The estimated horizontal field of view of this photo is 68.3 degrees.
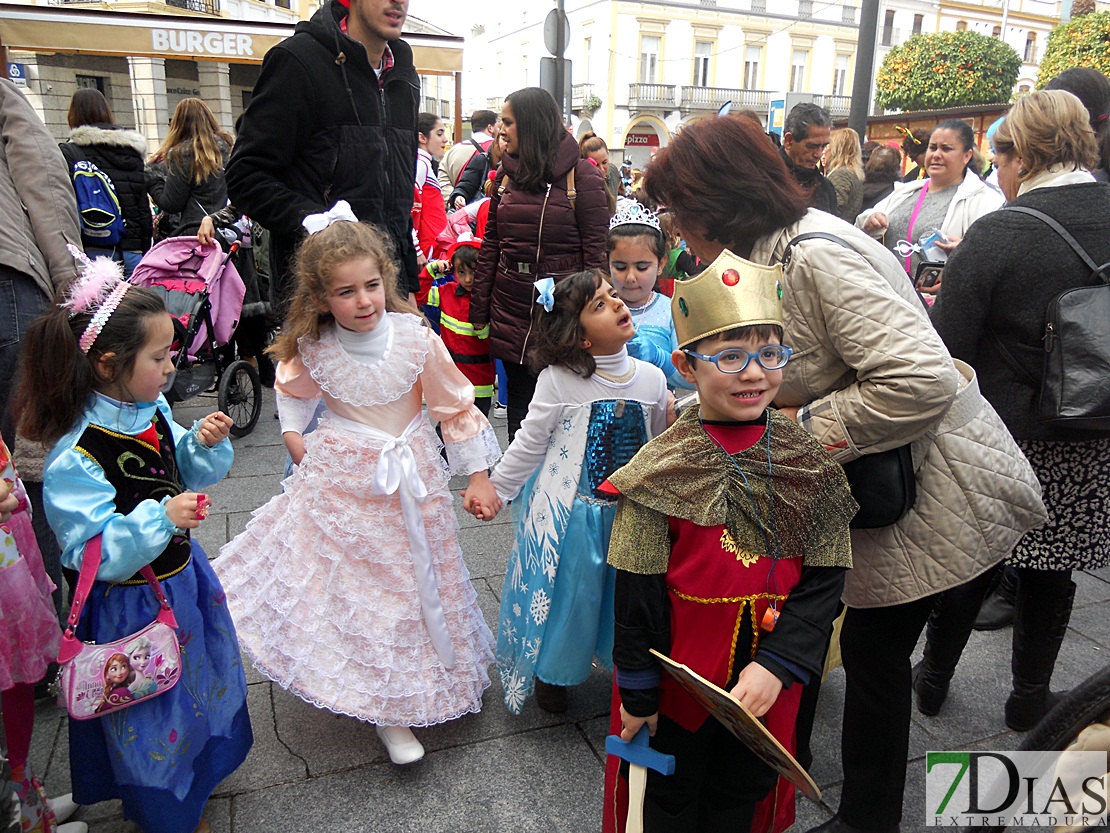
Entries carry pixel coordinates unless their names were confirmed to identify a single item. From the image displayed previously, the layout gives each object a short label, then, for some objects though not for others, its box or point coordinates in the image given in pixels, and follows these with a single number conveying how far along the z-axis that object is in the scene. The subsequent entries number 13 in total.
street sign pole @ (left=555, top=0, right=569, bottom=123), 7.23
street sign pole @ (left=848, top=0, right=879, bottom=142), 9.43
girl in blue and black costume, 1.91
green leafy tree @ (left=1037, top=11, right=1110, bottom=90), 15.87
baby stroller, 5.04
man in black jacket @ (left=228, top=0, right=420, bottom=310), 2.96
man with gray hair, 4.65
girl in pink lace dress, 2.48
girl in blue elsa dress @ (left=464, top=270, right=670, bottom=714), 2.57
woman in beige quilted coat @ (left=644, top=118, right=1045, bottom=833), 1.76
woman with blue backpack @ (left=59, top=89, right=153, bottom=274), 5.66
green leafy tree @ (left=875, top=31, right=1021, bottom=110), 22.95
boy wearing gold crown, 1.69
